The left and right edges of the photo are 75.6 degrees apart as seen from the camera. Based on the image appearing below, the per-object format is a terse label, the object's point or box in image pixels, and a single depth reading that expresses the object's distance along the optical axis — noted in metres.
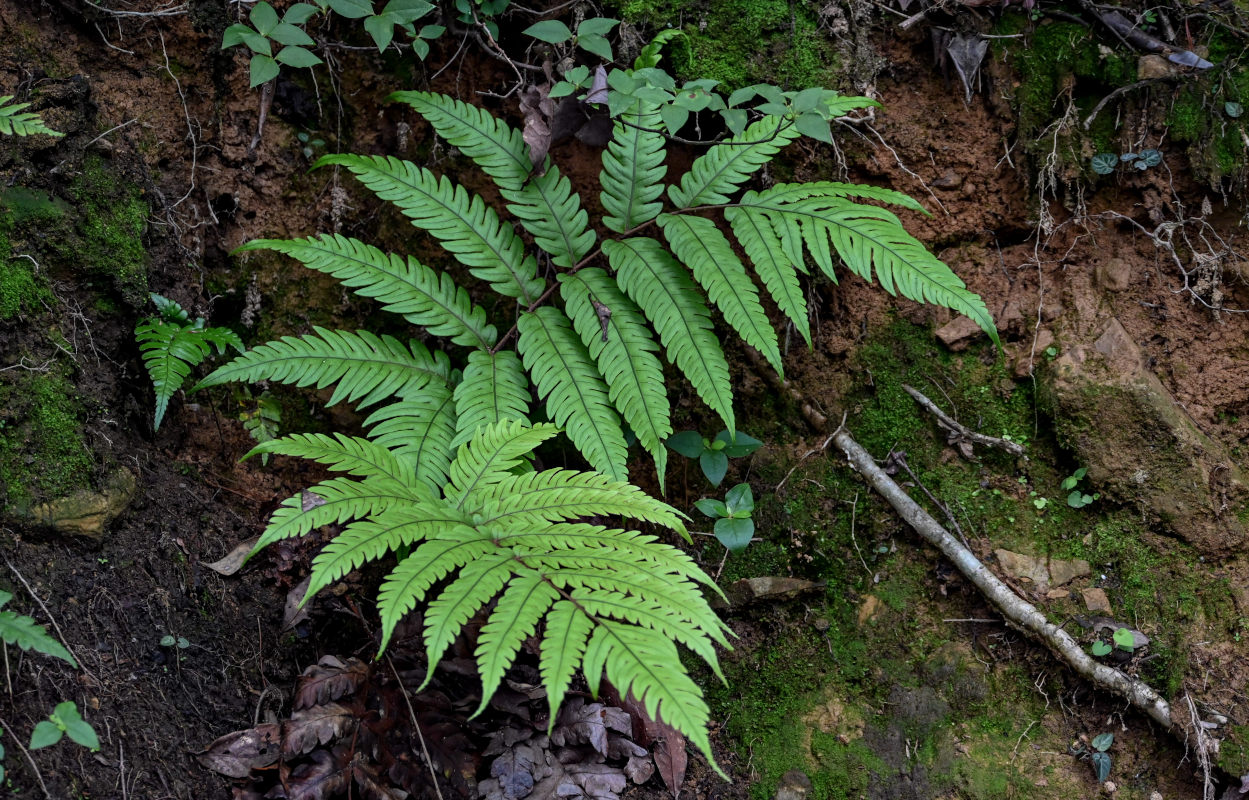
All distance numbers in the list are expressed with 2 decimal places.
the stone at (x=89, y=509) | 2.65
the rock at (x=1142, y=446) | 3.28
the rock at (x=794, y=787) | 3.12
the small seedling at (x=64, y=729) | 2.03
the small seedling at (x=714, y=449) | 3.53
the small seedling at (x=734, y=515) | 3.37
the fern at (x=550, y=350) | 2.50
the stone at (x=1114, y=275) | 3.63
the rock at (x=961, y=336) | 3.75
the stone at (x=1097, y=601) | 3.24
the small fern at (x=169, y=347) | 3.02
